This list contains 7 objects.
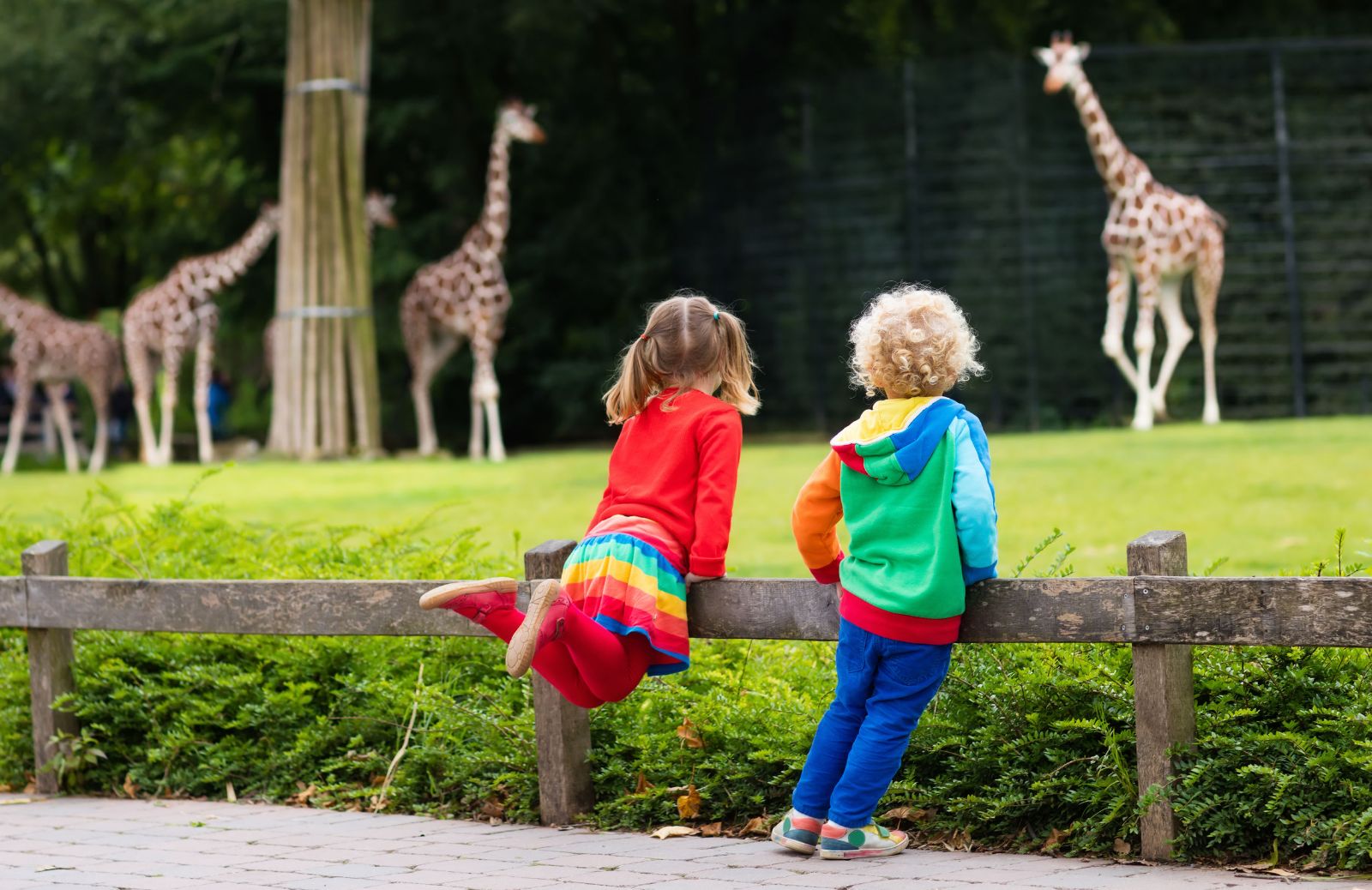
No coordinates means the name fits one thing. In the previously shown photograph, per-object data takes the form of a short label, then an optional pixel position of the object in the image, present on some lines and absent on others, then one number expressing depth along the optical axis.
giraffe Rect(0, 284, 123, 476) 44.19
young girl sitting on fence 9.42
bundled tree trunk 38.00
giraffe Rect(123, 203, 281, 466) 41.16
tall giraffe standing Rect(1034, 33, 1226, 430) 35.06
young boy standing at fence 8.89
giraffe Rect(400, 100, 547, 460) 39.06
